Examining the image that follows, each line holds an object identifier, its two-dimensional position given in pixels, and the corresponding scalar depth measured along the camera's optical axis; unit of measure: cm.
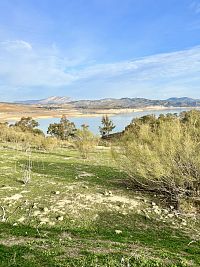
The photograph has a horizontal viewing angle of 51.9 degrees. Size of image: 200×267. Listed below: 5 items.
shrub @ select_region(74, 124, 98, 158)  1835
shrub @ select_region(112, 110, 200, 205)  934
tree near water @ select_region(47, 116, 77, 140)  3636
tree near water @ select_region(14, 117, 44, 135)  3990
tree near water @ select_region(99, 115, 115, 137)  4402
